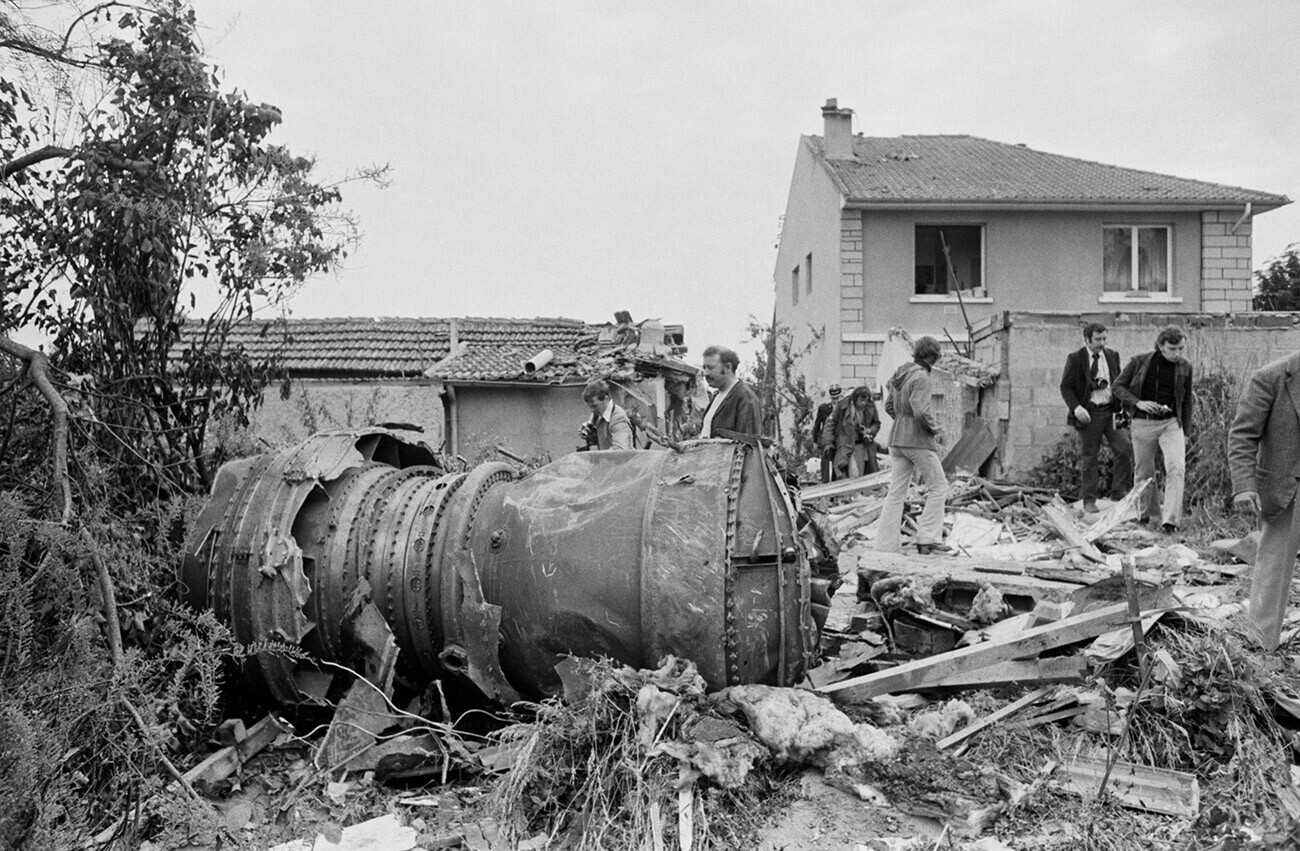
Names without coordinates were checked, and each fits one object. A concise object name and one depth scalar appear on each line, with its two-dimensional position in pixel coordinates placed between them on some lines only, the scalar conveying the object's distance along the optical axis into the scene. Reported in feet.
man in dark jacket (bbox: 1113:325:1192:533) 30.71
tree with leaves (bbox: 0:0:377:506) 17.83
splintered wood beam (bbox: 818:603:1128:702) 15.78
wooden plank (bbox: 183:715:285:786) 14.64
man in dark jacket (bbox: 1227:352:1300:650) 17.16
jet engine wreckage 14.12
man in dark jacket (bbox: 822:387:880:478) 48.75
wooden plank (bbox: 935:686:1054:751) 14.06
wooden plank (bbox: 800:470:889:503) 40.75
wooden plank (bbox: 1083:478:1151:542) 31.50
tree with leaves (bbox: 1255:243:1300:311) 96.12
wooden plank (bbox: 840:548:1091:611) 21.52
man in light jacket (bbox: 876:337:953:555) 27.61
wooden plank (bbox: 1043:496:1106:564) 28.27
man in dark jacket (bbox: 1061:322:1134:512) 34.22
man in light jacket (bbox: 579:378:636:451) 28.17
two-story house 67.51
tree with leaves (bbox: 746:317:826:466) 71.72
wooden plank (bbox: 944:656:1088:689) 15.81
